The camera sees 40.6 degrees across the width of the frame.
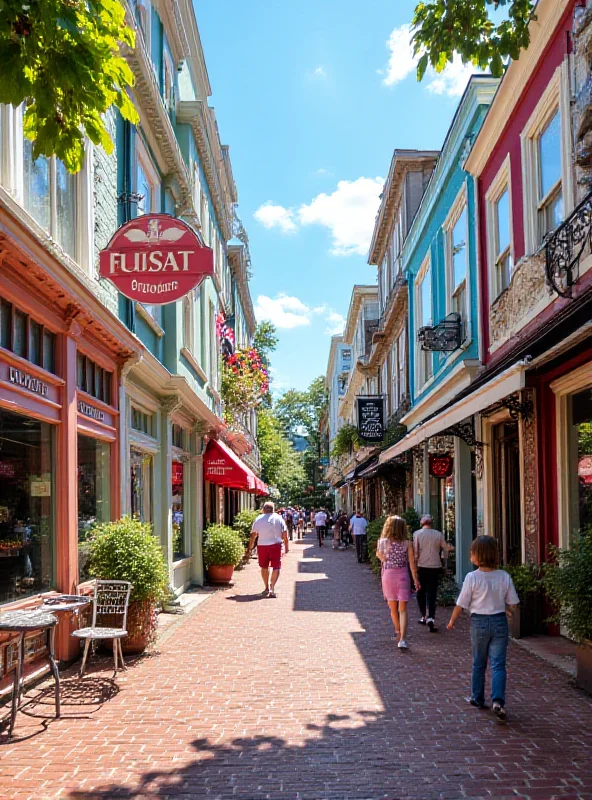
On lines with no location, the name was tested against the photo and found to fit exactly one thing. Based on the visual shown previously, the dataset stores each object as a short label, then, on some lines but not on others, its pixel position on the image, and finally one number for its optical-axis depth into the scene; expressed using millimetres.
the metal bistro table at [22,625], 5887
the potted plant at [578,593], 6996
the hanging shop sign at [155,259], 9500
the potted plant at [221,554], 17250
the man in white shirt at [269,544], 15353
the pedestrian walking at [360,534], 25005
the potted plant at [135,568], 8969
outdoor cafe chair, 8550
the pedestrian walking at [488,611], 6539
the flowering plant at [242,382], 24562
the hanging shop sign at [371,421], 25438
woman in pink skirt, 9938
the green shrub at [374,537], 17547
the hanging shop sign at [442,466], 15992
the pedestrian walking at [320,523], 37469
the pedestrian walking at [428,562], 11320
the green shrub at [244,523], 23192
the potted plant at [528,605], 9953
